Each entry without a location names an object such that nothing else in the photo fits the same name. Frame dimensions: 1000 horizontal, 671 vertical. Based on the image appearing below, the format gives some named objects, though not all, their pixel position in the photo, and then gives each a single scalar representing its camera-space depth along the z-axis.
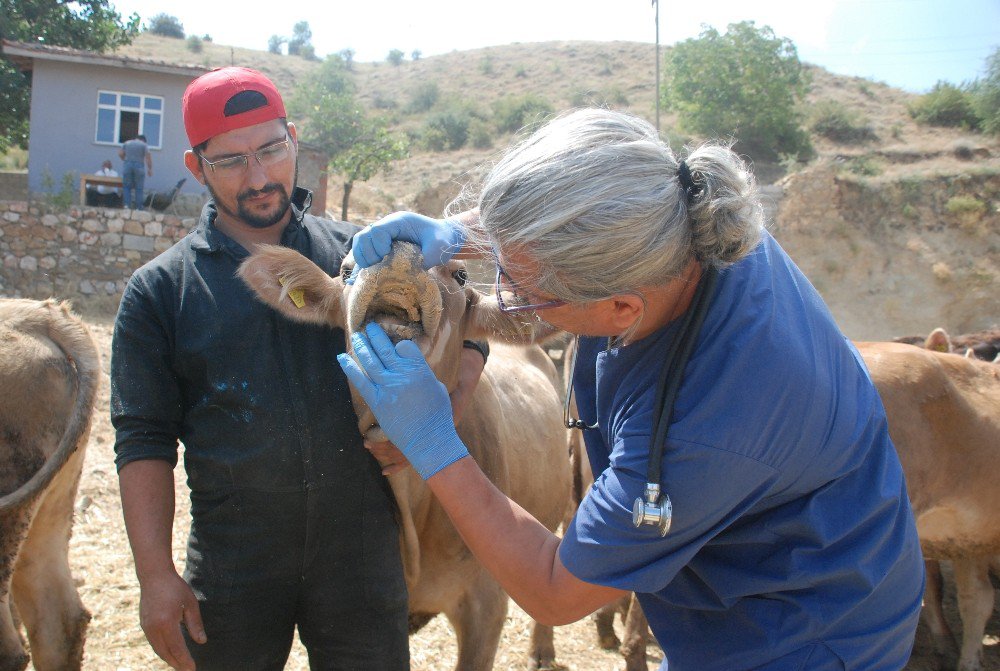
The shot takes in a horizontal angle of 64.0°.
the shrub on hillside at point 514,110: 37.31
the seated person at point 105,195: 18.75
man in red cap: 2.32
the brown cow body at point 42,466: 3.26
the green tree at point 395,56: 67.99
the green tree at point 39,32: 23.41
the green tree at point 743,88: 27.12
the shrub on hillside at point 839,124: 29.17
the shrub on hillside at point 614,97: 39.45
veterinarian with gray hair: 1.56
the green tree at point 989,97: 26.19
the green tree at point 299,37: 71.88
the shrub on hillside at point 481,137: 34.84
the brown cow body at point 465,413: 2.24
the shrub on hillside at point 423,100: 46.34
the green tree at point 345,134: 24.08
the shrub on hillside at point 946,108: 29.00
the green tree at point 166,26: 62.94
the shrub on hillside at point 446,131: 35.84
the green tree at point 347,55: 67.19
